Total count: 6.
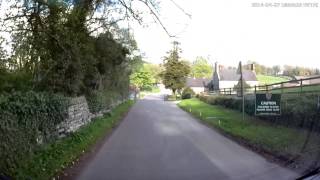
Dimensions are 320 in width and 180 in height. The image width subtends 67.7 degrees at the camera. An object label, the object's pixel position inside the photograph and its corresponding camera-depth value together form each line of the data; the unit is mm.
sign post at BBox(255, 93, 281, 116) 9323
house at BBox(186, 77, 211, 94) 65170
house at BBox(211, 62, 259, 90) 53415
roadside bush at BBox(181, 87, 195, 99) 40872
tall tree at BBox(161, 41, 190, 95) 45185
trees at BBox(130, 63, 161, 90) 58416
